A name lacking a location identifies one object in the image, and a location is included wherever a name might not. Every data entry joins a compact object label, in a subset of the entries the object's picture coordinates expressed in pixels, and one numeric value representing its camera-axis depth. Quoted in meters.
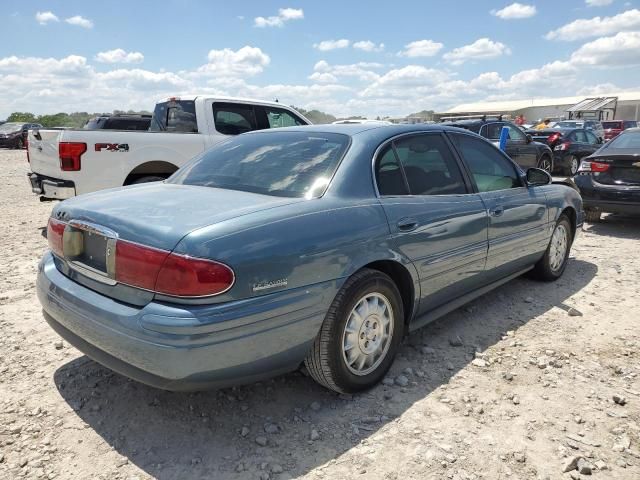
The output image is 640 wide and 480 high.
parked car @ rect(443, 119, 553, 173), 12.12
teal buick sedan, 2.24
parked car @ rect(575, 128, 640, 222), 7.05
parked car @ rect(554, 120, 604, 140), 27.29
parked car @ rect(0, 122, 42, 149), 27.89
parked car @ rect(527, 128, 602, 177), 14.48
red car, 30.80
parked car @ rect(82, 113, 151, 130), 11.98
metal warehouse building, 42.69
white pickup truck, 6.23
